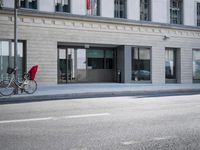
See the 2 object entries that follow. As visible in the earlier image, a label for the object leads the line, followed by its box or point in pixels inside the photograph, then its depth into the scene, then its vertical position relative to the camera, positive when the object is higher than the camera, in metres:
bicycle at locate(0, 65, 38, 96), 14.85 -0.52
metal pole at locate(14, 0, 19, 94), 15.55 +1.83
